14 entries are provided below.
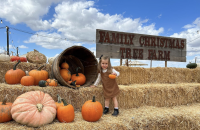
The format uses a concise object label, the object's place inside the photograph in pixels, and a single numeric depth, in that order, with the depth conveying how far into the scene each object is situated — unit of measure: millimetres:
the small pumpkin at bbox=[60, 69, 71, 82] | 3588
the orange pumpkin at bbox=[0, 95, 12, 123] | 2363
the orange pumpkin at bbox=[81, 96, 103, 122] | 2619
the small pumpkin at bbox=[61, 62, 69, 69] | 3777
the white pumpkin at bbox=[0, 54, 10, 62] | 4211
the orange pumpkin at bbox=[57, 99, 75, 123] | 2480
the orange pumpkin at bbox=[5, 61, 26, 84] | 3449
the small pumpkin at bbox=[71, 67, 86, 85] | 3740
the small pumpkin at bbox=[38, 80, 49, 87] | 3119
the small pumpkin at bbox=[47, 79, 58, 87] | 3271
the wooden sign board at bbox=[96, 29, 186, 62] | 5836
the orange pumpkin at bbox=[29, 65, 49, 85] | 3500
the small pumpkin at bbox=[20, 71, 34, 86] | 3193
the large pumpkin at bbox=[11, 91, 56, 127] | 2230
